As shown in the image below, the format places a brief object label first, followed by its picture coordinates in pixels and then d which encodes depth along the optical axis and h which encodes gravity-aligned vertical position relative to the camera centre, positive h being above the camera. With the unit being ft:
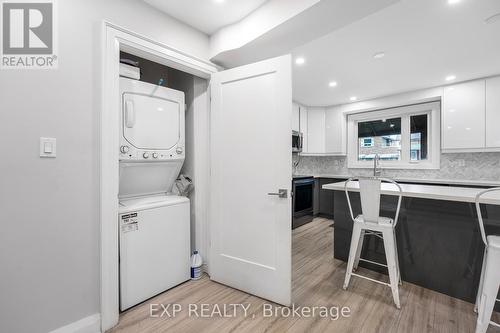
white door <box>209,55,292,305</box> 5.79 -0.36
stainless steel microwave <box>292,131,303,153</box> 14.03 +1.48
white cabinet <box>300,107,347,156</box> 15.15 +2.38
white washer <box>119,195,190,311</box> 5.62 -2.26
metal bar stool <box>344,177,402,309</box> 5.90 -1.69
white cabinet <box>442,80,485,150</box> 10.36 +2.35
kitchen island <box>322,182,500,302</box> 5.87 -2.09
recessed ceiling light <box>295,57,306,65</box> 8.61 +4.10
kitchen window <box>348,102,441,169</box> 12.62 +1.75
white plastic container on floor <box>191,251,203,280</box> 7.22 -3.29
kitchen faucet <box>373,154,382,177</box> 14.06 -0.07
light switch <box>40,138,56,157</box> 4.36 +0.34
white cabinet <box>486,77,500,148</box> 9.97 +2.39
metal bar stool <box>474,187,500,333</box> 4.46 -2.40
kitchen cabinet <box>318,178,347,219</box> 14.96 -2.38
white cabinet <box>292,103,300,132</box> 14.31 +3.14
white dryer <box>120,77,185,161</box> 5.88 +1.23
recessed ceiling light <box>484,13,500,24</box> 5.98 +4.01
